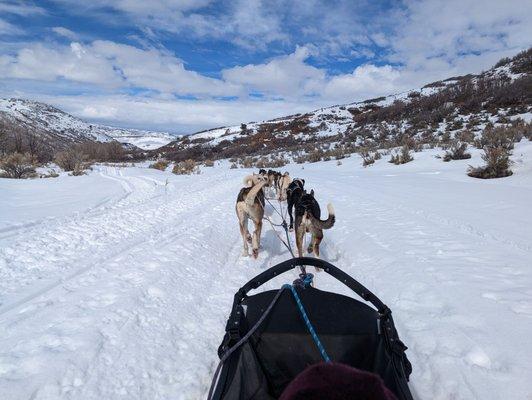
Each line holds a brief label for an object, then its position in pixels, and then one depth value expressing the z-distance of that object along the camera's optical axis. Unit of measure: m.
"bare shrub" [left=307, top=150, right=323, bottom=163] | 22.45
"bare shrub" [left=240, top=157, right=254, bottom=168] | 24.31
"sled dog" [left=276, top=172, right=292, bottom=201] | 9.59
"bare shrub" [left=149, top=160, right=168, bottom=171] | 25.77
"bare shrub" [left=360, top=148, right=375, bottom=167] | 16.68
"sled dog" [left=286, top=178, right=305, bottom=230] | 6.62
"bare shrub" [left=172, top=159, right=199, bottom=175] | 20.92
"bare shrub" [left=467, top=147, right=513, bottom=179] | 9.20
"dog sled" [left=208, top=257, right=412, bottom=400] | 2.00
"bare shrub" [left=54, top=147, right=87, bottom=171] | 23.06
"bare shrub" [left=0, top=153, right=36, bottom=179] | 16.28
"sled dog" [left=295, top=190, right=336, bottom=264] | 4.84
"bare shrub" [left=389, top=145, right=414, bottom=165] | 14.68
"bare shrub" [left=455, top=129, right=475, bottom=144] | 14.83
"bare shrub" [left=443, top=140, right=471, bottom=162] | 12.34
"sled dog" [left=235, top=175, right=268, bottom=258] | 5.13
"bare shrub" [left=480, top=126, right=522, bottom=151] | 11.39
